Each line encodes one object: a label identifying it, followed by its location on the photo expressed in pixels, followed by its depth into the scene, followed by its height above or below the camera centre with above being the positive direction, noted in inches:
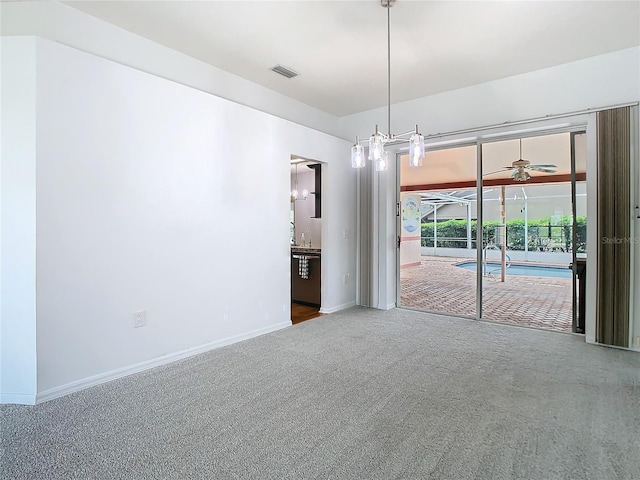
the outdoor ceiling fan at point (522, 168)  187.0 +36.7
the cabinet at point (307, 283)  218.5 -28.2
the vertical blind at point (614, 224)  139.1 +5.4
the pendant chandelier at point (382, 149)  112.7 +28.7
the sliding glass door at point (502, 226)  170.7 +6.6
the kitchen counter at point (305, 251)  224.5 -8.2
